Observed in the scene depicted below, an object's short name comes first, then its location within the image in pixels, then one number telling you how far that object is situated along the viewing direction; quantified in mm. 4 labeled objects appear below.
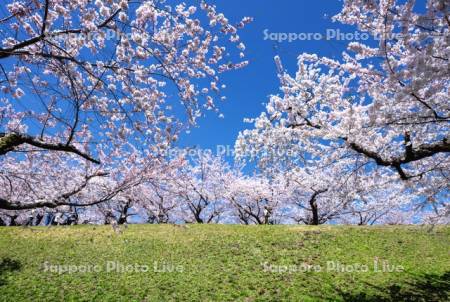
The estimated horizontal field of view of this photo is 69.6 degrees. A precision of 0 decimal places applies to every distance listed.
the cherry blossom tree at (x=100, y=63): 4406
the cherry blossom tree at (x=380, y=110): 4352
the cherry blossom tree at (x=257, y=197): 26406
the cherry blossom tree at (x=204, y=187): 26953
